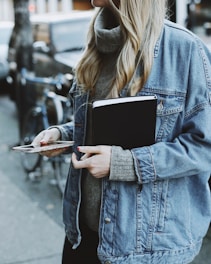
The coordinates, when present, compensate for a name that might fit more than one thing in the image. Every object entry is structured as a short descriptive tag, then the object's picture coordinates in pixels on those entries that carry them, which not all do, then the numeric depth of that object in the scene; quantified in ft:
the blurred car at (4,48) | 40.11
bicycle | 19.10
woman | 6.26
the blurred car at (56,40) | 28.72
